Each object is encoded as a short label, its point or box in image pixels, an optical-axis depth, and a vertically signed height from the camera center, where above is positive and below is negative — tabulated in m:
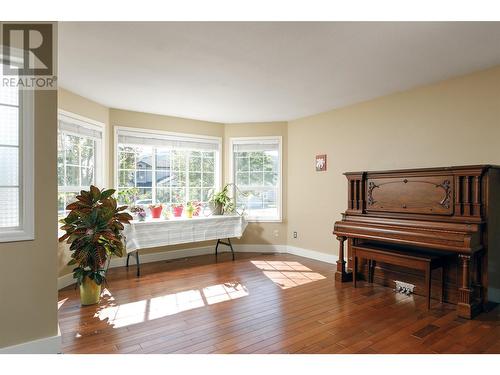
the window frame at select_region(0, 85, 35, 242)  2.10 +0.09
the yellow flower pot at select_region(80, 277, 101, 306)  3.11 -1.12
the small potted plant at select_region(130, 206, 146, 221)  4.44 -0.42
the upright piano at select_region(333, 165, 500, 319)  2.83 -0.38
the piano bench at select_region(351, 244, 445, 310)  2.95 -0.76
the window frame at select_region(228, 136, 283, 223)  5.57 +0.29
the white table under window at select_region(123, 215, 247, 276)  4.19 -0.71
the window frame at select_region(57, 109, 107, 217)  4.40 +0.40
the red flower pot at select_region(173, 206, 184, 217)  5.01 -0.44
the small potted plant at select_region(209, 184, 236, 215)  5.34 -0.33
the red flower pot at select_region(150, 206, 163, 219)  4.74 -0.44
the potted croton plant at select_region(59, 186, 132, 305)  3.01 -0.52
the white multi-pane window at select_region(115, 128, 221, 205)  4.78 +0.30
